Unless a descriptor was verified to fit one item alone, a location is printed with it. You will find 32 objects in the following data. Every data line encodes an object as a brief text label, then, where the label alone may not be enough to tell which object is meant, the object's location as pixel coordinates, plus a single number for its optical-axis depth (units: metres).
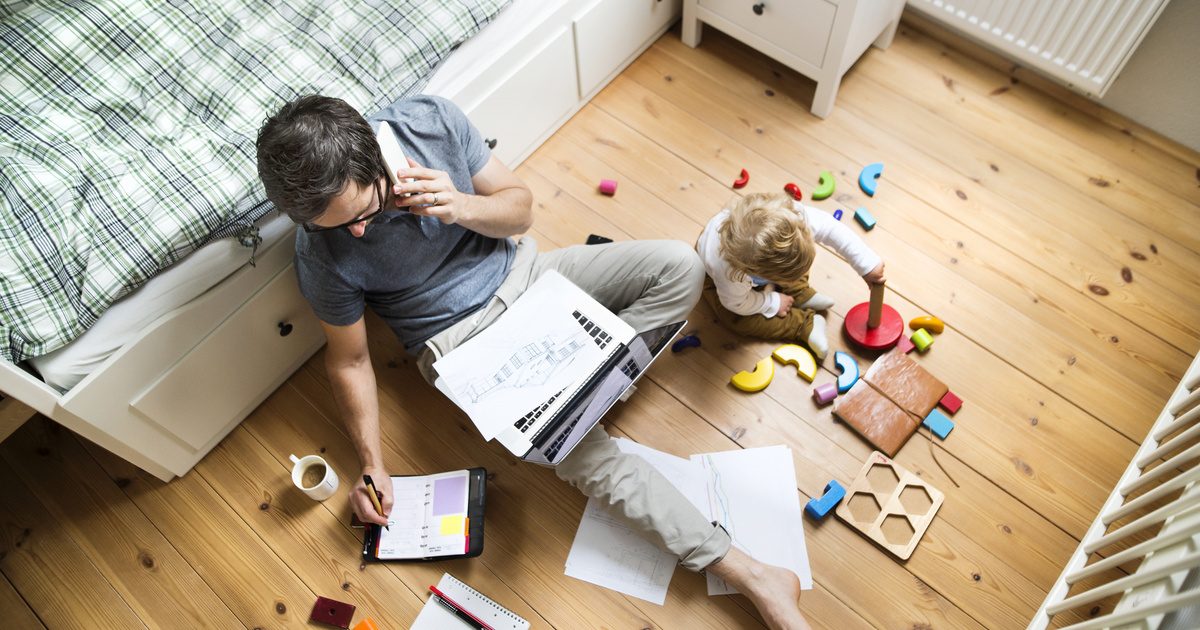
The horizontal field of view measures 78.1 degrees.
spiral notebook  1.47
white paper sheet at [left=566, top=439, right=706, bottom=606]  1.49
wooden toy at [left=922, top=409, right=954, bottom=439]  1.60
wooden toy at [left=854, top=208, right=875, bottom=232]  1.85
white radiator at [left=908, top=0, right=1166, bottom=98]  1.75
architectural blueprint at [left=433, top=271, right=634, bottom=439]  1.38
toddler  1.39
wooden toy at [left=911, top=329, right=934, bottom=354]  1.68
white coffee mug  1.54
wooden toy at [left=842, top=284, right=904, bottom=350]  1.68
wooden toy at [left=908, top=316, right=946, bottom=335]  1.70
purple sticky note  1.57
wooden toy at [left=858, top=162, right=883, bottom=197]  1.91
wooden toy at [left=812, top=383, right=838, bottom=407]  1.64
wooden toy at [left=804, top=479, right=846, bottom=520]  1.52
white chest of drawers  1.86
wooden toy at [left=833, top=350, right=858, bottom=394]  1.65
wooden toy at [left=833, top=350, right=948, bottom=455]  1.60
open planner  1.52
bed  1.30
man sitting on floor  1.32
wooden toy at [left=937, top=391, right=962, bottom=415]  1.62
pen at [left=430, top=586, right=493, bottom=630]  1.46
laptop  1.36
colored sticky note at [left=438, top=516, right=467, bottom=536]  1.54
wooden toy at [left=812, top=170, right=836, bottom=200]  1.91
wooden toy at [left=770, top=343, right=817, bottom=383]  1.68
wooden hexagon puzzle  1.51
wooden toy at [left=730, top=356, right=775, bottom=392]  1.67
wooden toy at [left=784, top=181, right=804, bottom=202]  1.89
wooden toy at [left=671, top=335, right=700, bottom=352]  1.73
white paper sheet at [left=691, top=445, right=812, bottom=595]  1.50
